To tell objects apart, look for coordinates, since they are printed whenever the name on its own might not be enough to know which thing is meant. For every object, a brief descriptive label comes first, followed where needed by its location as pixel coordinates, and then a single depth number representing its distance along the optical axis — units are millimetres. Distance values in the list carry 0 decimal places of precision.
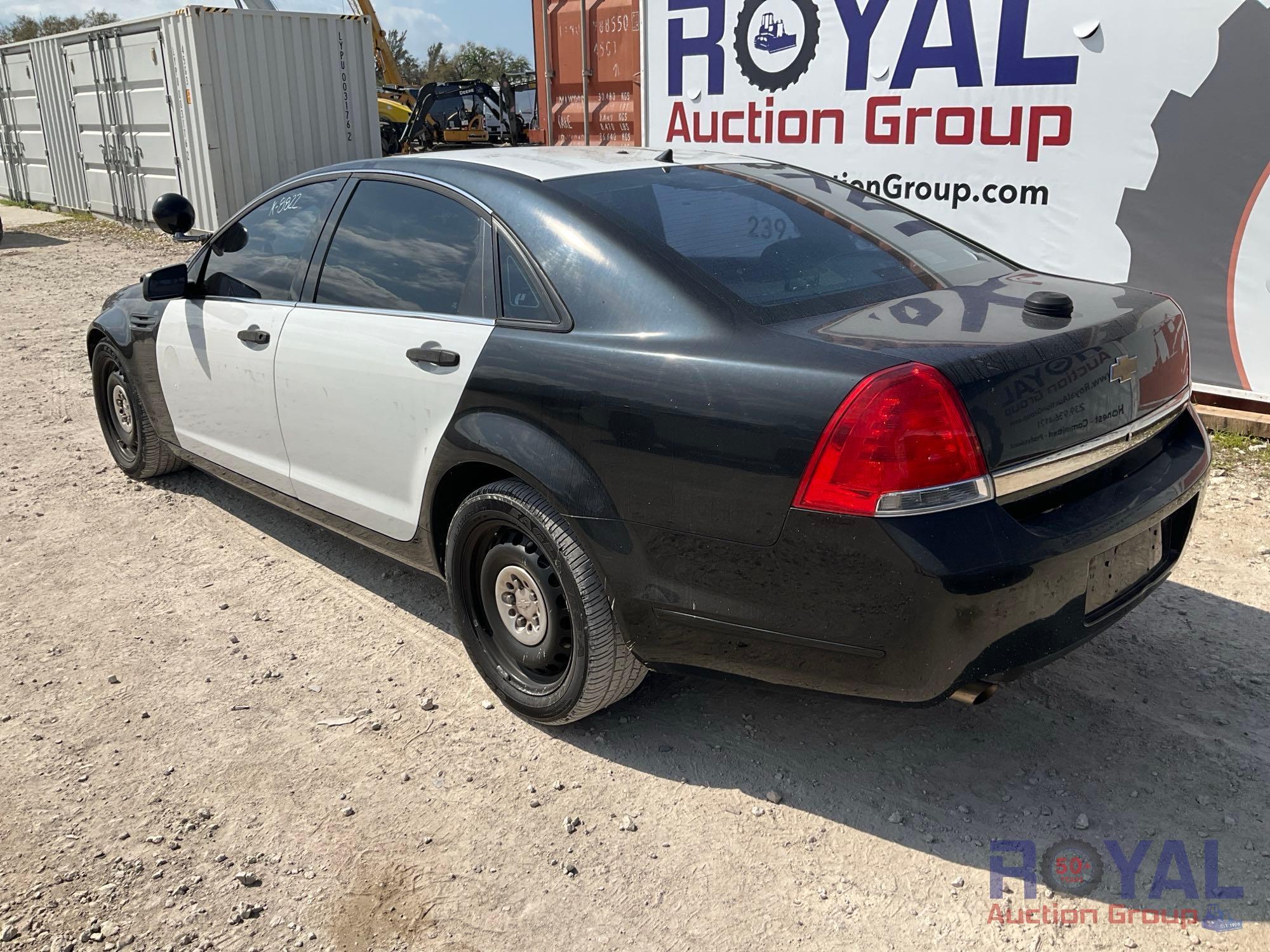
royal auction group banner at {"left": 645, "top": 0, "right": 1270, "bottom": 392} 5238
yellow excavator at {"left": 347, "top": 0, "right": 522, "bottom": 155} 24578
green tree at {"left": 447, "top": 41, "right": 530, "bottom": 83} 65938
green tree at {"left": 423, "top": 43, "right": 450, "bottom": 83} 67500
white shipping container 13086
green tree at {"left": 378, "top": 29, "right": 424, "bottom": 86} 61594
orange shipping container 8812
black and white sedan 2270
